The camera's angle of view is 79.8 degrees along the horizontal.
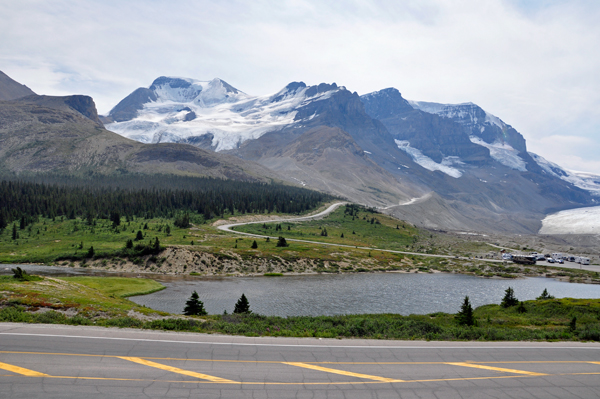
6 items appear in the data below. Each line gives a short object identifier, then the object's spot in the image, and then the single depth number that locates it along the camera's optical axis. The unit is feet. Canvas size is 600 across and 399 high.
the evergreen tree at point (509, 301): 158.26
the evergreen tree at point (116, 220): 372.21
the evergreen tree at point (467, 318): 111.96
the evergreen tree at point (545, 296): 172.49
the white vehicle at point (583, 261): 394.64
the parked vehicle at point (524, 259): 369.09
